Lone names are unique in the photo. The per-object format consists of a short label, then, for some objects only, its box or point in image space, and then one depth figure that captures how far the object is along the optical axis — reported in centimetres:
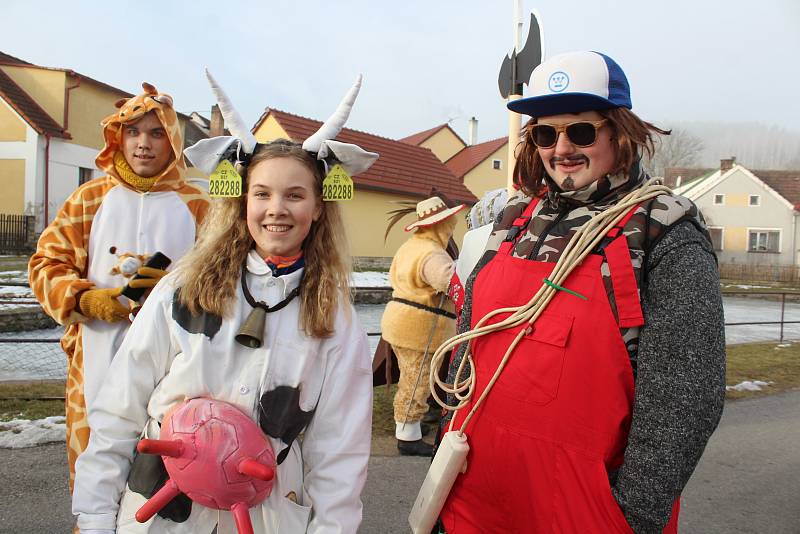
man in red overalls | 149
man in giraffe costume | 242
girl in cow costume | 173
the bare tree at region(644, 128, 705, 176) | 5200
